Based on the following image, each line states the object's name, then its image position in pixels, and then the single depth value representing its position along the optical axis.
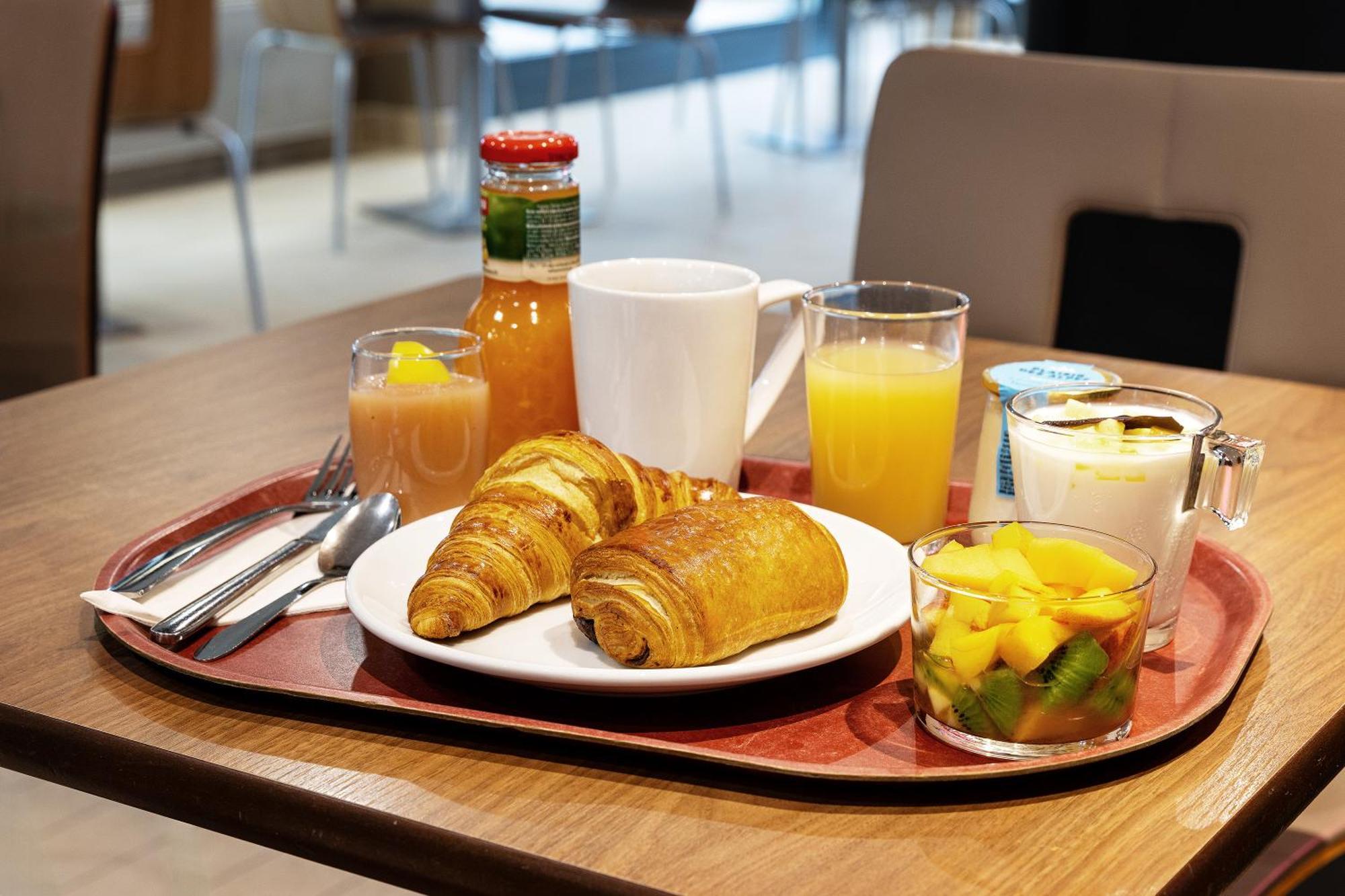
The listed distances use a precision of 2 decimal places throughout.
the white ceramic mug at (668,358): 0.70
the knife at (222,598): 0.58
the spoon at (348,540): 0.61
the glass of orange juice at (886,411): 0.70
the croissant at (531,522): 0.55
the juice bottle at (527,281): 0.70
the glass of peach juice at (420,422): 0.71
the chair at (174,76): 2.92
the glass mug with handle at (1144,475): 0.57
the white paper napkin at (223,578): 0.60
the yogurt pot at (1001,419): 0.66
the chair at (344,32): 3.88
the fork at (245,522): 0.63
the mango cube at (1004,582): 0.49
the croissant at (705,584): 0.52
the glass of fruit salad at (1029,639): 0.47
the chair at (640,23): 4.14
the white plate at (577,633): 0.51
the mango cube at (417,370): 0.72
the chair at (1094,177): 1.16
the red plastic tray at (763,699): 0.50
